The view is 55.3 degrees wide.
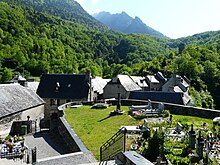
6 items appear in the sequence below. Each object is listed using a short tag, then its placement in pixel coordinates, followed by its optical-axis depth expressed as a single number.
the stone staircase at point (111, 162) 7.58
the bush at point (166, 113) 15.99
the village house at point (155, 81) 46.72
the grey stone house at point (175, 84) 38.09
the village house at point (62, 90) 29.22
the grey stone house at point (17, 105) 18.88
